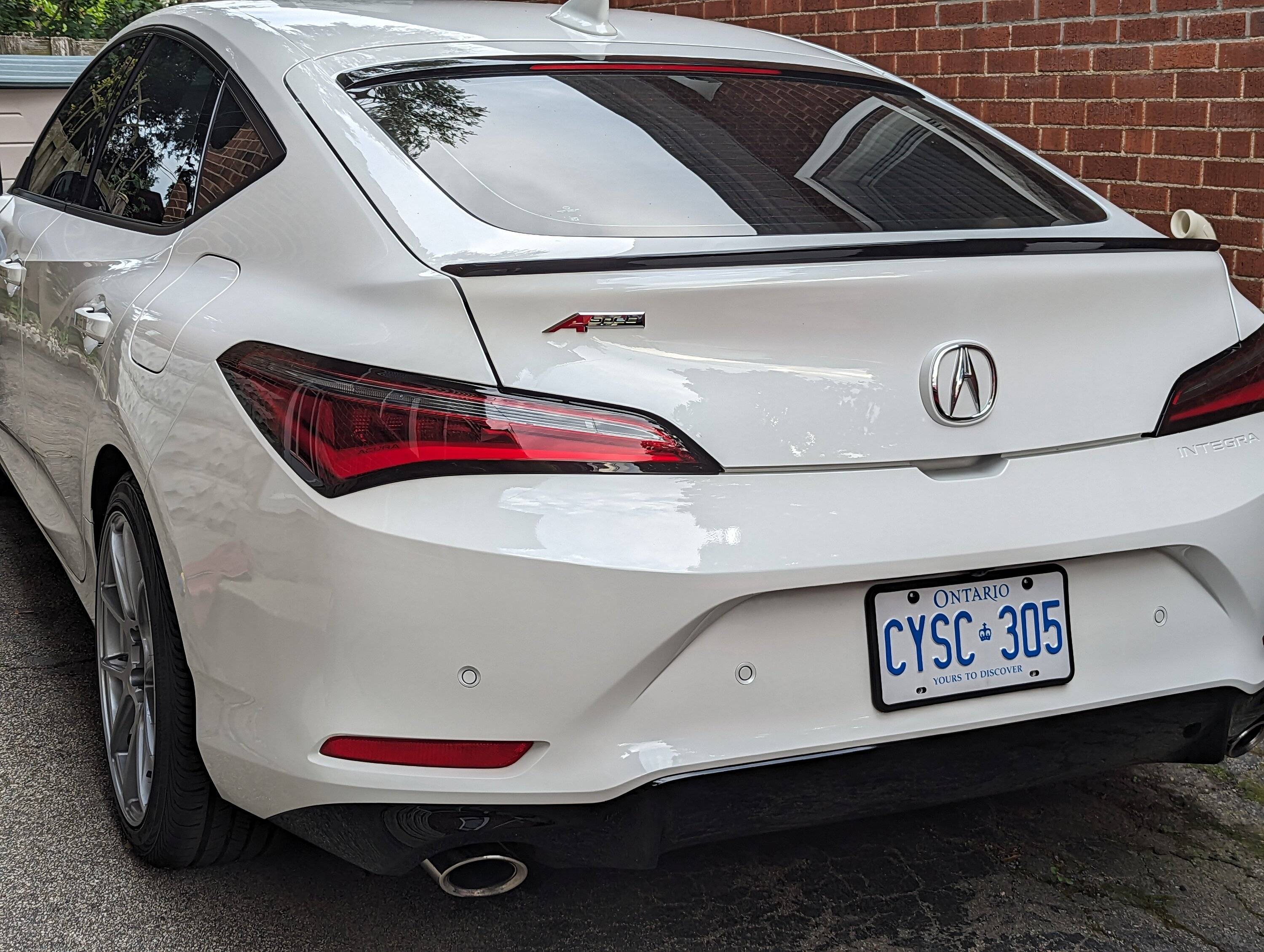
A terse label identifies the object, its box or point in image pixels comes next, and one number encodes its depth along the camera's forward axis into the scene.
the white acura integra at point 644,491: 1.84
